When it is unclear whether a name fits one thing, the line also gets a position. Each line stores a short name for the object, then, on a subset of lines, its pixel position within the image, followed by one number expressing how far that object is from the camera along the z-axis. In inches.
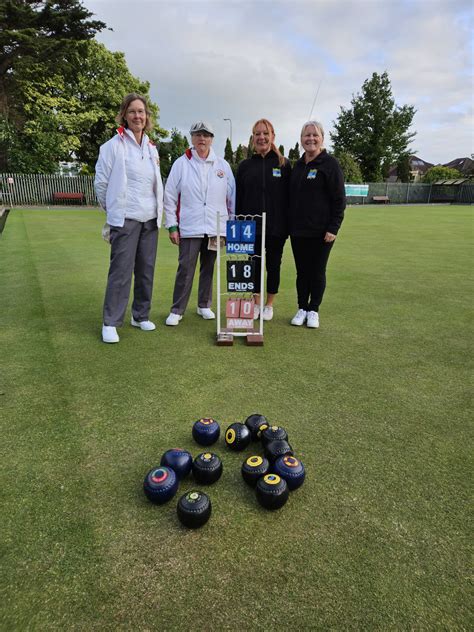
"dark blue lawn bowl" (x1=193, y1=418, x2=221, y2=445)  92.0
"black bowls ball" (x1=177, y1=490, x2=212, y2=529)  69.3
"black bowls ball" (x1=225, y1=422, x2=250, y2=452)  91.6
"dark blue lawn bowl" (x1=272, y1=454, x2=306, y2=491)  78.8
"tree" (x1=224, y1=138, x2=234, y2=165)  1752.7
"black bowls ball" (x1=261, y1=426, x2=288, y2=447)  90.0
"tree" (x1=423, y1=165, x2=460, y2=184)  1804.9
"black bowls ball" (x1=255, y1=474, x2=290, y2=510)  73.9
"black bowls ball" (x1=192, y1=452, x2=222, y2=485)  80.2
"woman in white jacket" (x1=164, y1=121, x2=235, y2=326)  163.2
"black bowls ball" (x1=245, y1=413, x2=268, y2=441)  94.8
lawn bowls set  71.3
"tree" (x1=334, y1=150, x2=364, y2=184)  1430.9
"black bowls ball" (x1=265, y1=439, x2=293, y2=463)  86.2
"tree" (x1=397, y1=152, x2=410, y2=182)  1852.9
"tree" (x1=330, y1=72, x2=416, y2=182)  1817.2
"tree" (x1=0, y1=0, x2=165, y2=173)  932.0
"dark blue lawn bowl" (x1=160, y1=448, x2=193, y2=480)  81.0
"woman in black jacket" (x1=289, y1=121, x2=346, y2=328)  159.8
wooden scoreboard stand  153.3
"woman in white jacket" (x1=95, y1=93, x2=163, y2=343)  146.1
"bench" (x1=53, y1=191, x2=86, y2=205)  1000.2
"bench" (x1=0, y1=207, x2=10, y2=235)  520.1
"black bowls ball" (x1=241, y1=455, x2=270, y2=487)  80.0
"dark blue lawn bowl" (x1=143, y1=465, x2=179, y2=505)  74.9
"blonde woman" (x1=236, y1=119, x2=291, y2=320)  161.5
